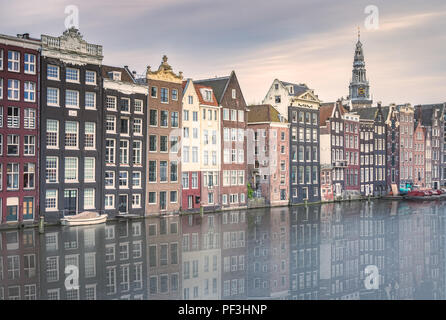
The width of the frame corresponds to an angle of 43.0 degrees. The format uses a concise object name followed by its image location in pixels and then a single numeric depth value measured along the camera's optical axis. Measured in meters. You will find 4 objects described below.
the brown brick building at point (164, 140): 67.88
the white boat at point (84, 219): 56.00
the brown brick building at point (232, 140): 78.56
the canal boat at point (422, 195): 112.25
